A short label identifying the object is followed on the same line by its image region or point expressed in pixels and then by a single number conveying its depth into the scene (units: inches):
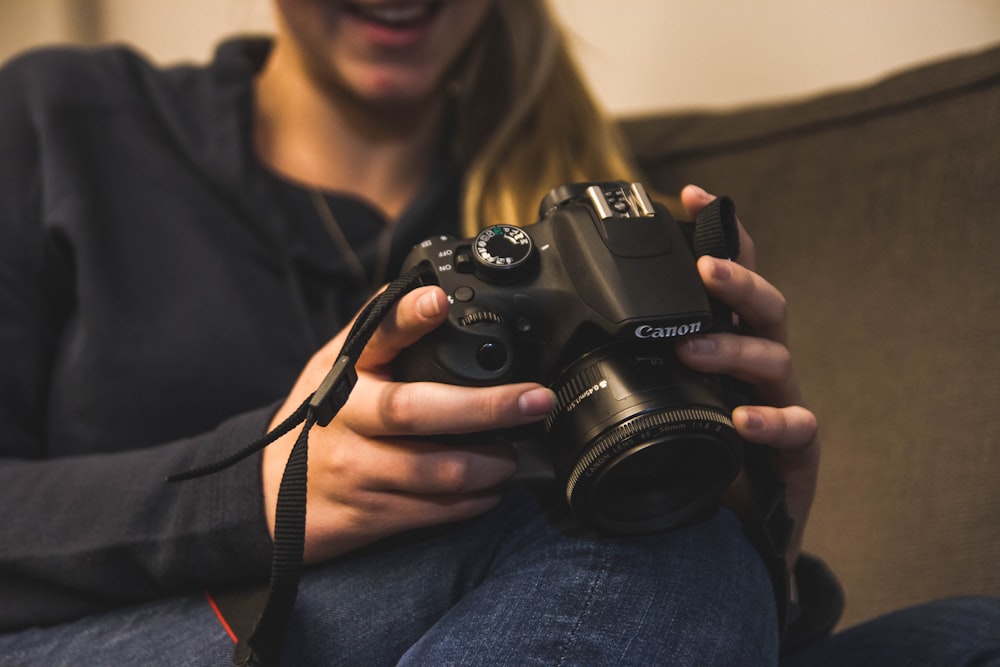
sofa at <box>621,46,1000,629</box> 25.1
